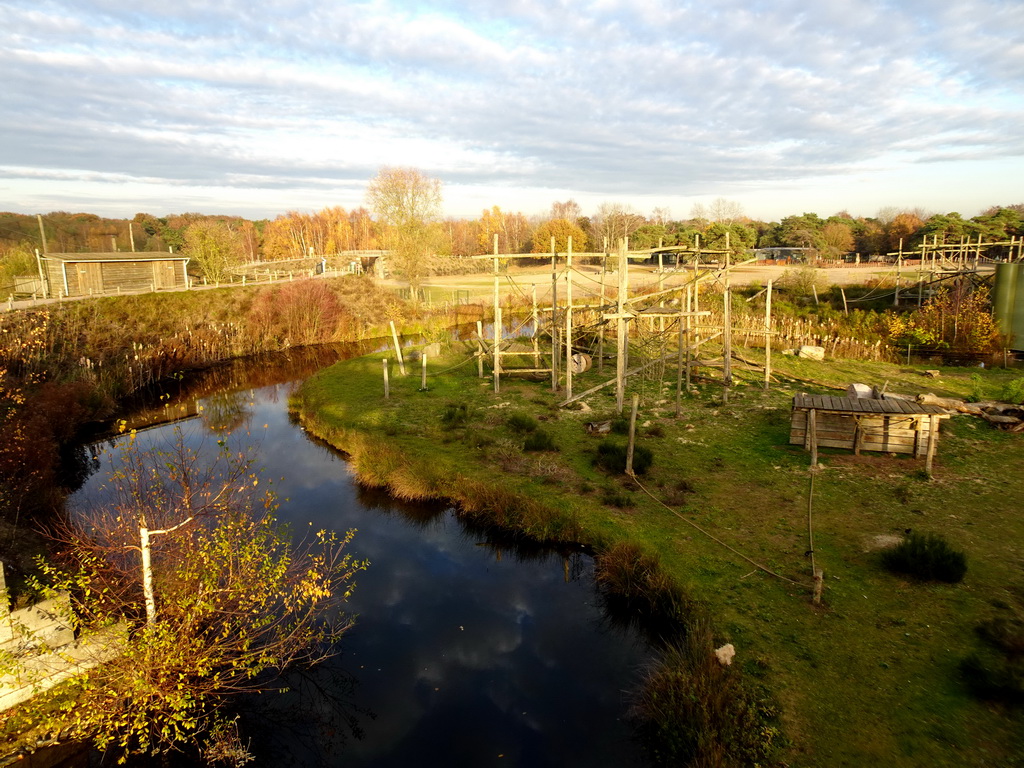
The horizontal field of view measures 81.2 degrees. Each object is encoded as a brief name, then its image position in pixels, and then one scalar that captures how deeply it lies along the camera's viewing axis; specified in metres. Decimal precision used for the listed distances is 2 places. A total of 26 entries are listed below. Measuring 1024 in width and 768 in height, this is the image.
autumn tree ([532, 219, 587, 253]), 71.81
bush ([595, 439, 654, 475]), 14.21
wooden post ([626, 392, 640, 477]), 13.83
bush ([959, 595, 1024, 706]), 7.00
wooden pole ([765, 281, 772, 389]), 20.86
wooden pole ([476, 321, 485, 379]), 23.92
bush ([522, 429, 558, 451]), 15.72
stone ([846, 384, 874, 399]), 16.33
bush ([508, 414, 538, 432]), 17.17
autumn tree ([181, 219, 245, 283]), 46.31
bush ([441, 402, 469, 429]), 18.05
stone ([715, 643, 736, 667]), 7.89
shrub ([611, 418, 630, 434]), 17.00
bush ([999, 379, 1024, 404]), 17.34
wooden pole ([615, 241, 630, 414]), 16.23
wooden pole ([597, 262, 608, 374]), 23.61
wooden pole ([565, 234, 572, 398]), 18.89
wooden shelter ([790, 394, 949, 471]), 13.98
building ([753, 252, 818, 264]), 59.66
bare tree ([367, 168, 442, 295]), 51.66
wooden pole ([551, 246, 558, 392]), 20.35
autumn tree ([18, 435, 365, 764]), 6.93
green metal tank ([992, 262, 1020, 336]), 26.00
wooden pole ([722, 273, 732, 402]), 19.81
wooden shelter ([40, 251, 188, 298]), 37.00
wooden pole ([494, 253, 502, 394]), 21.33
